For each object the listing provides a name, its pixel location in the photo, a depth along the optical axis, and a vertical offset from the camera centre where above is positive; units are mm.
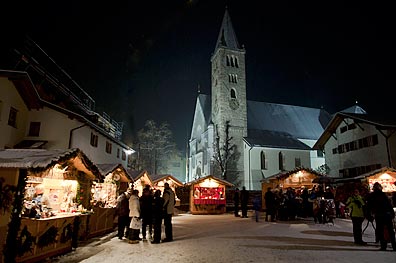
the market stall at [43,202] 6816 -326
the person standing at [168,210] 10664 -657
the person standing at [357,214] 9797 -676
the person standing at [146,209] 11695 -690
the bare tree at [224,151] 40844 +6161
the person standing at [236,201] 21384 -575
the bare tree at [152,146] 46531 +7700
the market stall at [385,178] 19875 +1206
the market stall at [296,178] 23859 +1318
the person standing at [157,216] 10280 -865
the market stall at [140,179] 20980 +1025
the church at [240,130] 41969 +10409
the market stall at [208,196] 24578 -252
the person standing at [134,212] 10583 -762
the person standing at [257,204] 17688 -649
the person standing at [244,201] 19781 -534
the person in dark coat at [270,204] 17188 -624
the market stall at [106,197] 11914 -269
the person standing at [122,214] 11523 -893
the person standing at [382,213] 8719 -544
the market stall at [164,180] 26109 +1016
